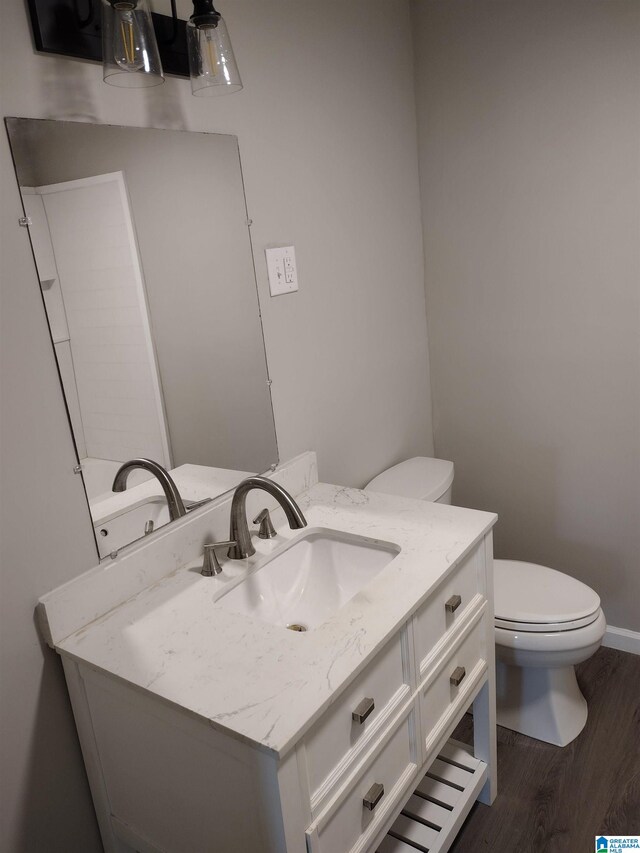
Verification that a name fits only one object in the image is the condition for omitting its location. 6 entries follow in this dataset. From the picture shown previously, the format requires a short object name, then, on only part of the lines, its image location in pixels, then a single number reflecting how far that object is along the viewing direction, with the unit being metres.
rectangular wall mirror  1.20
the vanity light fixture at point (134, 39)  1.14
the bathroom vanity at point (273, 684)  1.03
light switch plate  1.71
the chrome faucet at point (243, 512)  1.32
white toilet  1.84
